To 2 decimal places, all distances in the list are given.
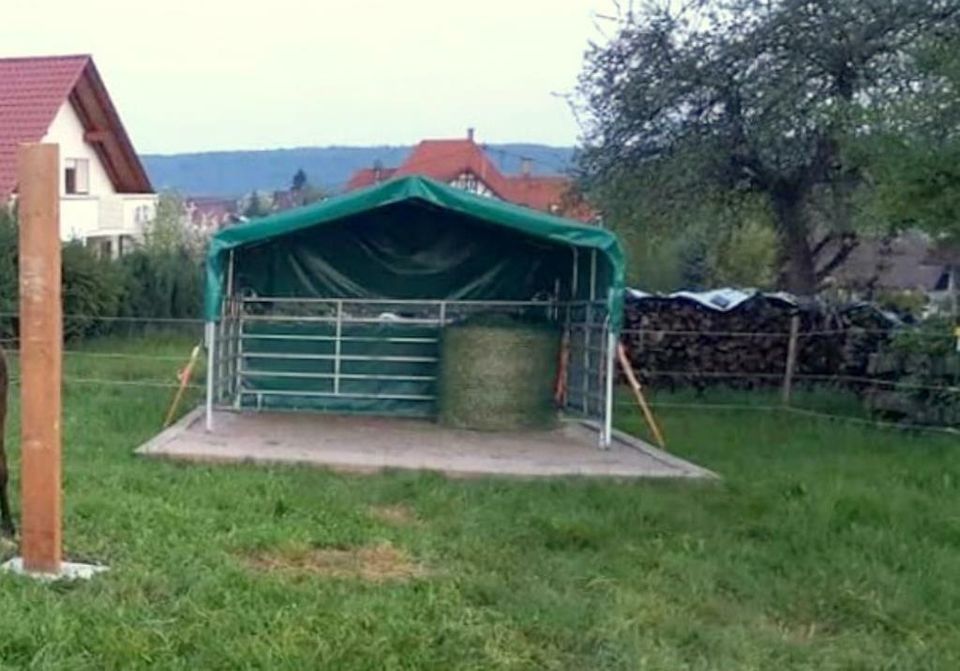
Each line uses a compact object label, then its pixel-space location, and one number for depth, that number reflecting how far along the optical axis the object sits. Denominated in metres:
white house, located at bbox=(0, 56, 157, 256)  20.34
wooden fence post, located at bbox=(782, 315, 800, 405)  11.16
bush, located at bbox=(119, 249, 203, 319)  18.41
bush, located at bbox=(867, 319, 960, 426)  9.69
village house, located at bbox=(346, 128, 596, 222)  33.78
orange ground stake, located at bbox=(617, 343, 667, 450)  8.97
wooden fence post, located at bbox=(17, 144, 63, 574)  4.75
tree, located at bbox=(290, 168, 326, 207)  33.27
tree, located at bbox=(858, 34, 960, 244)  7.88
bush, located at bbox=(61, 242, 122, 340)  15.98
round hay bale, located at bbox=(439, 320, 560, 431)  9.66
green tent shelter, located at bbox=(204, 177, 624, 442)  10.62
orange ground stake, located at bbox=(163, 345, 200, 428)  9.34
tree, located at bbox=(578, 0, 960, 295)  11.75
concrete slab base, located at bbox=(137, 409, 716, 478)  7.77
